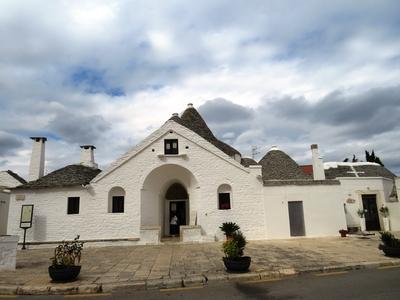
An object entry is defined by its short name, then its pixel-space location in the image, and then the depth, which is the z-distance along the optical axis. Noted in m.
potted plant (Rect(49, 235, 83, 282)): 8.44
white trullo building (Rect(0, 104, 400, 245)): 18.36
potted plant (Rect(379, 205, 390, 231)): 22.08
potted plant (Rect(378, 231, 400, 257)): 11.11
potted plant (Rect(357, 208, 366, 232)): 21.94
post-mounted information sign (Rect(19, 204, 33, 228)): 17.75
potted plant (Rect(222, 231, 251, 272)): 9.07
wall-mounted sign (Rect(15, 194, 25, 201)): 18.83
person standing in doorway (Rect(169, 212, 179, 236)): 21.09
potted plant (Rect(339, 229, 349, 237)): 18.38
